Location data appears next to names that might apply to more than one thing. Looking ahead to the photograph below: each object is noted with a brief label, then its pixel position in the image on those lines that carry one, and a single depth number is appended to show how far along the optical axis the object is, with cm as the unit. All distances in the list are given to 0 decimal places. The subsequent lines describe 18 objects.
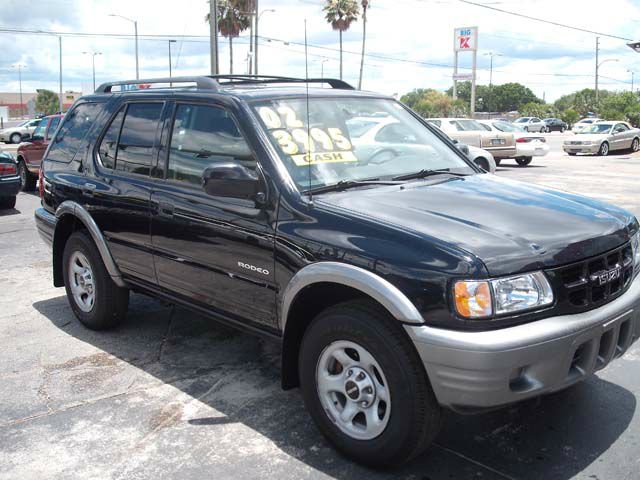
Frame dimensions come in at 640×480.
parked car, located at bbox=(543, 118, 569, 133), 6794
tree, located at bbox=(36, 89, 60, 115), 11338
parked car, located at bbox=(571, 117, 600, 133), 5346
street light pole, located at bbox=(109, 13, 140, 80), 4378
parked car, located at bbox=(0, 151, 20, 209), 1181
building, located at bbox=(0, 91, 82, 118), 8052
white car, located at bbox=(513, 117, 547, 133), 6283
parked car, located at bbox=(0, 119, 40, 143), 4028
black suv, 290
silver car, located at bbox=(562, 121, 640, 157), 2783
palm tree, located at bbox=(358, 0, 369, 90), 5062
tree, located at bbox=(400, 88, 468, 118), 6894
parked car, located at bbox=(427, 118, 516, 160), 2070
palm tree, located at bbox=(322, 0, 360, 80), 5044
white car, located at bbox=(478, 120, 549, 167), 2198
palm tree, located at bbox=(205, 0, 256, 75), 3553
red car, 1489
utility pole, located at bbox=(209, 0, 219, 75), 2041
